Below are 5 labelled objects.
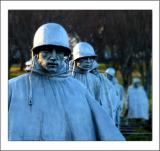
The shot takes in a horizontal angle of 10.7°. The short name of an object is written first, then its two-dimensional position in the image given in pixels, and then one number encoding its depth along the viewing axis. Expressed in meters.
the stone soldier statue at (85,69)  15.88
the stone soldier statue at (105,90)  16.84
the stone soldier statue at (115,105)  17.75
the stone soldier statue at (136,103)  34.28
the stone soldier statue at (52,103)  9.62
